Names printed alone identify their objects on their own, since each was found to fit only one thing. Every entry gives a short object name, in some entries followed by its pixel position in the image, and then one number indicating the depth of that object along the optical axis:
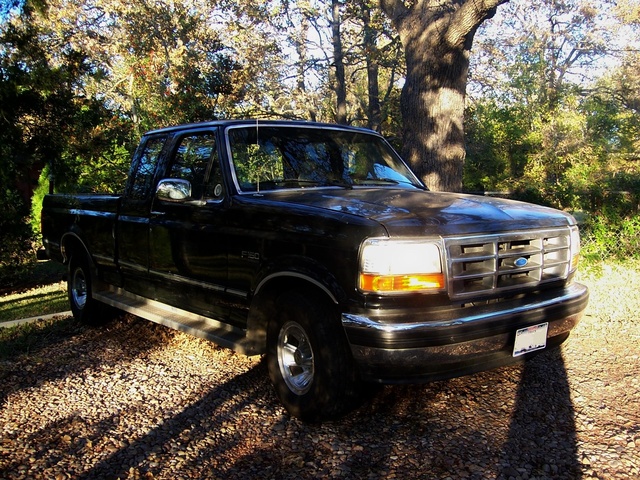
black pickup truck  3.09
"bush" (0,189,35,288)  8.21
